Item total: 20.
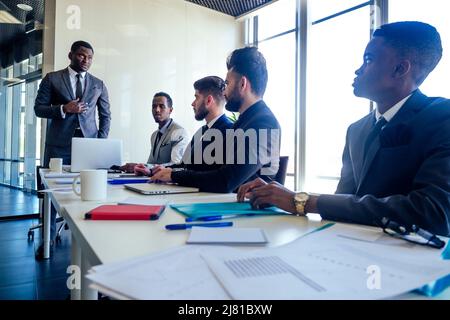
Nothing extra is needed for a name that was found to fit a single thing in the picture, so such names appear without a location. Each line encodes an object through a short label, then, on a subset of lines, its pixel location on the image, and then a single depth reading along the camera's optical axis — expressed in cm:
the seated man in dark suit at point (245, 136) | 142
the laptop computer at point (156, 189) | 133
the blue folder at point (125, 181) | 170
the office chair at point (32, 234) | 335
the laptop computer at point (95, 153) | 220
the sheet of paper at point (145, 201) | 105
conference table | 62
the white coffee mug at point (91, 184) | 114
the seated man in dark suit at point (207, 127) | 187
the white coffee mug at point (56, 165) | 233
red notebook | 87
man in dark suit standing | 301
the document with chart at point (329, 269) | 46
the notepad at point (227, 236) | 68
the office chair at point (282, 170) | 190
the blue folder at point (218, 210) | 94
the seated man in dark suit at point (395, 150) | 83
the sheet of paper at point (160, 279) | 45
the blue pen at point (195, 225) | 79
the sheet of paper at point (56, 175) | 187
